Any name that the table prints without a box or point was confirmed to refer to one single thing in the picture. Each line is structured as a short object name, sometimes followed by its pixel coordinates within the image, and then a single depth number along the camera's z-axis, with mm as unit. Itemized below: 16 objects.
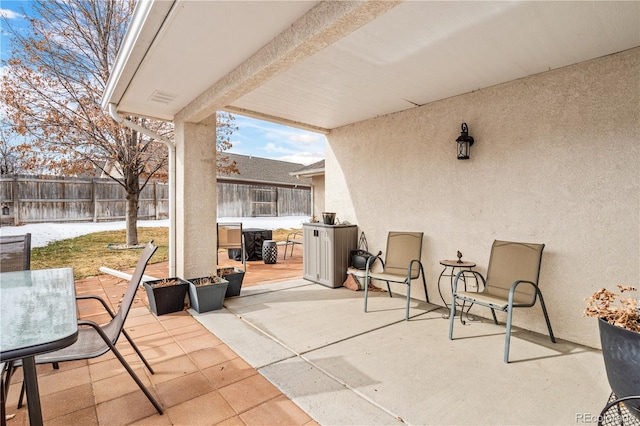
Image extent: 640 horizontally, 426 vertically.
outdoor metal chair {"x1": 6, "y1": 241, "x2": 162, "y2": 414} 1779
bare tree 6344
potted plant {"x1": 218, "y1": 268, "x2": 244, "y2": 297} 4418
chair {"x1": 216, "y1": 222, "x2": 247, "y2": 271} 5746
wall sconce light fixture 3780
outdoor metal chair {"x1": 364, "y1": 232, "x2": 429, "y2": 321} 4047
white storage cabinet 5070
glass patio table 1175
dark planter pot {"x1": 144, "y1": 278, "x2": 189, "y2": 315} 3779
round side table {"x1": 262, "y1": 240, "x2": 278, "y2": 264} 7047
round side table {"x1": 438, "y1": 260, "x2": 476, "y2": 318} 3574
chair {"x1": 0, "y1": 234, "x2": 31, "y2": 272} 2680
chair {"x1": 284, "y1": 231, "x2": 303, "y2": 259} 10448
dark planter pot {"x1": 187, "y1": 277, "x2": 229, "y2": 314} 3828
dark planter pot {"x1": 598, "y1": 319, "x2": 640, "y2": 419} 1322
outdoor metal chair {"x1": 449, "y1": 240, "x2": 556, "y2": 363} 2957
